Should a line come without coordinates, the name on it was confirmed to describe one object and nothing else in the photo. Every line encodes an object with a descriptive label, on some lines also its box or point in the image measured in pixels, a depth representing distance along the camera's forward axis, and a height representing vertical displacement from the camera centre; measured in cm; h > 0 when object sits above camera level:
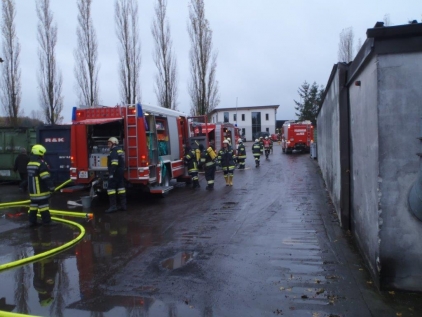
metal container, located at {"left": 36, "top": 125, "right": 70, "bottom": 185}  1484 -9
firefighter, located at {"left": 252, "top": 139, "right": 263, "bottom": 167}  2229 -64
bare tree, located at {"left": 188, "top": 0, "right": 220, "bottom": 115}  3338 +671
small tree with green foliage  5991 +538
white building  7625 +390
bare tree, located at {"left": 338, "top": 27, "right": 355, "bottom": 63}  4172 +925
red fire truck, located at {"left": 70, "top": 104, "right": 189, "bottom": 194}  1110 +3
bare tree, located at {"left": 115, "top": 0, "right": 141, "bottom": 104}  2783 +569
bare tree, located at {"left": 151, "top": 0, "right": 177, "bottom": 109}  3033 +551
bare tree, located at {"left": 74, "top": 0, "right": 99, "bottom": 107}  2642 +633
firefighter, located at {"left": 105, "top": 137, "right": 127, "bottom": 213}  1025 -72
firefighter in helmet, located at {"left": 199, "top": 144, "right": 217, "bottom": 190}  1462 -90
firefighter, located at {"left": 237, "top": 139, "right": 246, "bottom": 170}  2042 -69
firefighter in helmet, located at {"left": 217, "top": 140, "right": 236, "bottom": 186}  1507 -88
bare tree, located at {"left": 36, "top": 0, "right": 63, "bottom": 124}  2559 +459
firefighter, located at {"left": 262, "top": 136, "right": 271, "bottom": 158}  2858 -34
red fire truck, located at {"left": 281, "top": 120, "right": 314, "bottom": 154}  3278 +23
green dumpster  1650 +19
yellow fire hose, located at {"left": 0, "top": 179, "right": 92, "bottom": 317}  599 -170
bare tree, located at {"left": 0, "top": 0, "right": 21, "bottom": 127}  2473 +502
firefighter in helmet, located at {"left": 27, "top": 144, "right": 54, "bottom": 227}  864 -80
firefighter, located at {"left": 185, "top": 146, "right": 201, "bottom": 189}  1460 -81
